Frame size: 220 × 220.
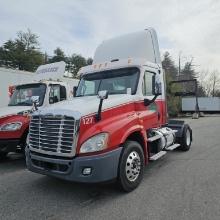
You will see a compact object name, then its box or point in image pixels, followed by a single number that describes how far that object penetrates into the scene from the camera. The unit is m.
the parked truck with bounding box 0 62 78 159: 5.45
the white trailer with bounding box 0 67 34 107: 10.31
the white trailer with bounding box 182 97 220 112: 27.91
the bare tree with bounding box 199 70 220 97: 58.45
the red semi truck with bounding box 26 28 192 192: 3.61
